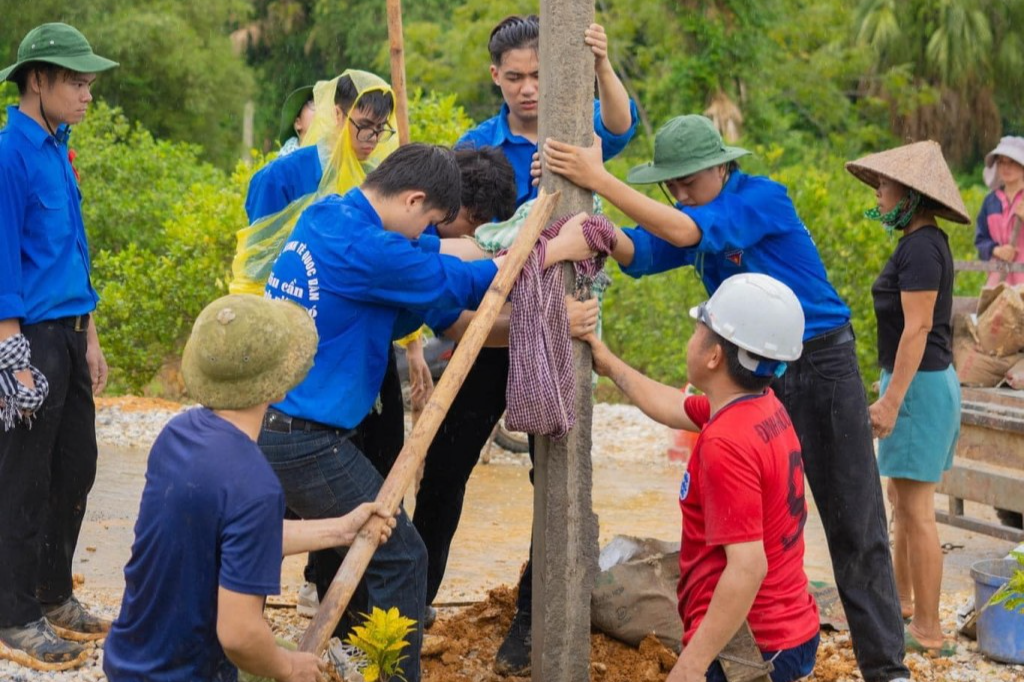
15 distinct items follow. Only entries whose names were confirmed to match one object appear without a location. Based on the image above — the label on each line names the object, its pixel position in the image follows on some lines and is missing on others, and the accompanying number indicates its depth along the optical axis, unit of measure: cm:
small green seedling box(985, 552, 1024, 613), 451
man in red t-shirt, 341
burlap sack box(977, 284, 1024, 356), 815
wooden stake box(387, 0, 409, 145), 545
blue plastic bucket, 532
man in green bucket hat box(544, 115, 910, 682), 441
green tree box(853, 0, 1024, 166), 2609
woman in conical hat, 523
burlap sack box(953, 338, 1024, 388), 820
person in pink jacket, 1019
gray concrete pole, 421
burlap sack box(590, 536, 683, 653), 503
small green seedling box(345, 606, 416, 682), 355
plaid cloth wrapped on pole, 409
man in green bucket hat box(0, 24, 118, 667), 469
